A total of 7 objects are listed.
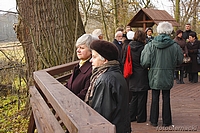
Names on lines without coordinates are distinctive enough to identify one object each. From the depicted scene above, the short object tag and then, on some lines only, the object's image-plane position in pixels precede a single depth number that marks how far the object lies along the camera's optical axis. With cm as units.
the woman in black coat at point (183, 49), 758
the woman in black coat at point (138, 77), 441
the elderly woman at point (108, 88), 217
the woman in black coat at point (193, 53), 802
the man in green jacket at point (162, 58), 416
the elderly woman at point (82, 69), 286
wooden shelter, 925
